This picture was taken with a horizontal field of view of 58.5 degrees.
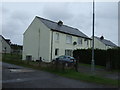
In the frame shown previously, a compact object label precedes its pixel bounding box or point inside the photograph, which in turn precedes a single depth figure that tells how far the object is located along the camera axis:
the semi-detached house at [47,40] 19.73
